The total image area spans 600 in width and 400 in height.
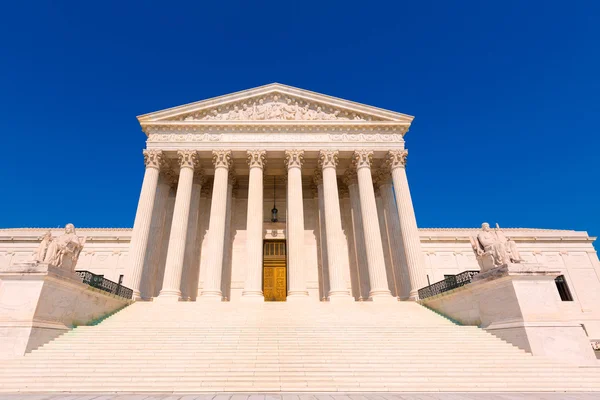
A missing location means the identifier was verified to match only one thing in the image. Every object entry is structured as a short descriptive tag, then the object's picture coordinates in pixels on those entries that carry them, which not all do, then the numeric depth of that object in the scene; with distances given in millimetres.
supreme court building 20781
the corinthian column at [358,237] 23891
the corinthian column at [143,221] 19484
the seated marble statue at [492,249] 13148
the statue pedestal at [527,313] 10977
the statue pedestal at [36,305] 10836
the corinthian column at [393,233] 22969
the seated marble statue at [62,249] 12750
